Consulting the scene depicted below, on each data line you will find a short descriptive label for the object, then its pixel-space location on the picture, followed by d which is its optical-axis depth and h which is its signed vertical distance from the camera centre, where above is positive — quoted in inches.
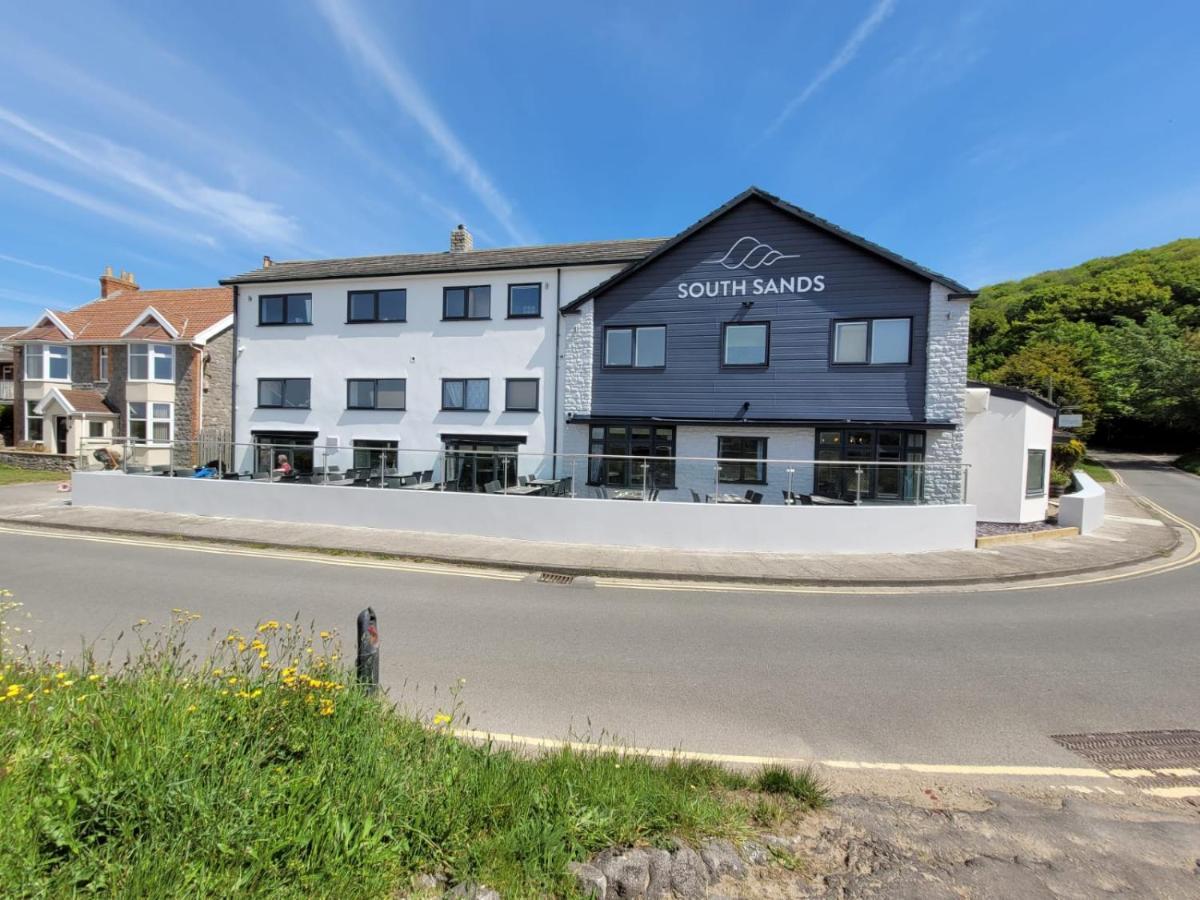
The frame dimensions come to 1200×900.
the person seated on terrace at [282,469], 562.9 -45.9
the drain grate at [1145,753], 154.6 -94.0
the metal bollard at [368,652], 145.8 -62.2
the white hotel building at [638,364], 554.3 +96.3
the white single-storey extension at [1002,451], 618.5 -4.4
